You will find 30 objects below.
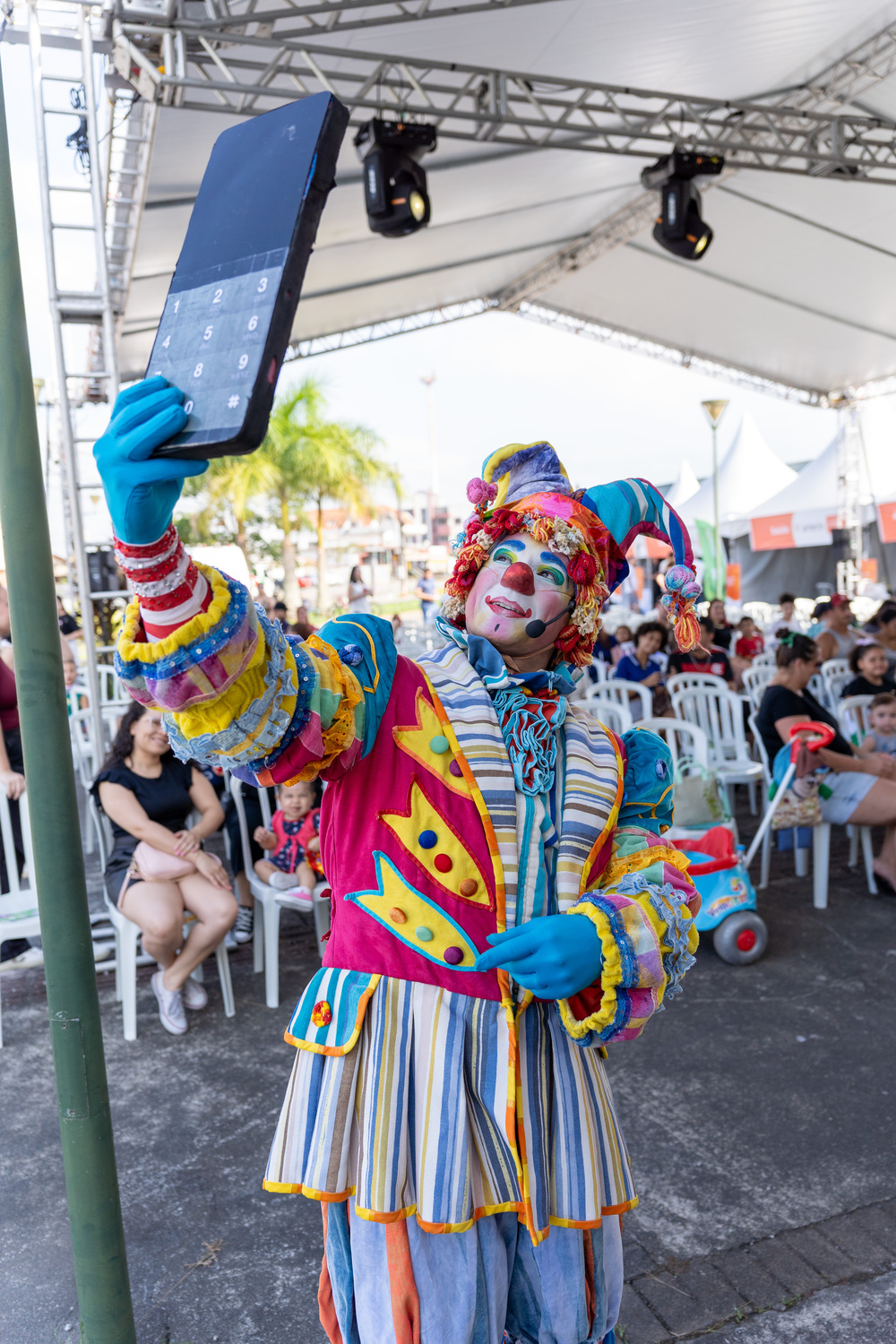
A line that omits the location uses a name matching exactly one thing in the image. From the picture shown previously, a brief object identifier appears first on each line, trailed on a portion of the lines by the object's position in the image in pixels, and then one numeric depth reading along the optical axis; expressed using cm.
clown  109
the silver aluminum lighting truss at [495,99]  531
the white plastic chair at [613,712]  469
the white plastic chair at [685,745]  368
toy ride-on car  363
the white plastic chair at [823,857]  427
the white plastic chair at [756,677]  608
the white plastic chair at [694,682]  561
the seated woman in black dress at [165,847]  330
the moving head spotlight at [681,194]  720
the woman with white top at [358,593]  1134
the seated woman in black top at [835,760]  427
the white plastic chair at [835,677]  598
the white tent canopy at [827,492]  1360
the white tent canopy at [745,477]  1584
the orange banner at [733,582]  1288
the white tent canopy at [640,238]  625
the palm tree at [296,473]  1777
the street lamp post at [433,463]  3139
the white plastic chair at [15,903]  332
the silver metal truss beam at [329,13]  503
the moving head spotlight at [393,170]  613
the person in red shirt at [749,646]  802
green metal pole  132
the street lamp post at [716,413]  1163
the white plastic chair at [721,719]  531
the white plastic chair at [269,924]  346
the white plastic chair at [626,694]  536
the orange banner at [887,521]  1205
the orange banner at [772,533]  1370
